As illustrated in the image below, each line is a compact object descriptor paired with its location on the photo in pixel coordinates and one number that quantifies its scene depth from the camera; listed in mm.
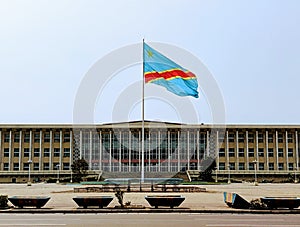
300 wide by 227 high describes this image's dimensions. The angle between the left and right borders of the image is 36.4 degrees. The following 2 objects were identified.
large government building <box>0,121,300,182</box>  83625
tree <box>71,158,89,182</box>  75188
